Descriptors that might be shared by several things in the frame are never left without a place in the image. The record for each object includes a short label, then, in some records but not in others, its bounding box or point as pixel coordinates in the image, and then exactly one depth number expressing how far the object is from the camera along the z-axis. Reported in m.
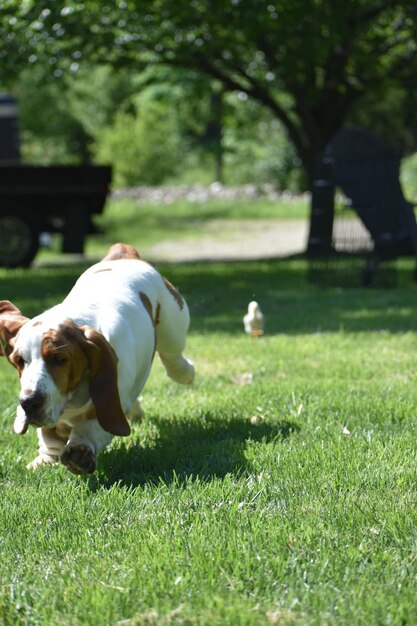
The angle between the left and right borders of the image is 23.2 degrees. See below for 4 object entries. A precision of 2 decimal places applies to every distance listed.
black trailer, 17.14
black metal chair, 12.22
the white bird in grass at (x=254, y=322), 7.96
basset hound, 4.07
